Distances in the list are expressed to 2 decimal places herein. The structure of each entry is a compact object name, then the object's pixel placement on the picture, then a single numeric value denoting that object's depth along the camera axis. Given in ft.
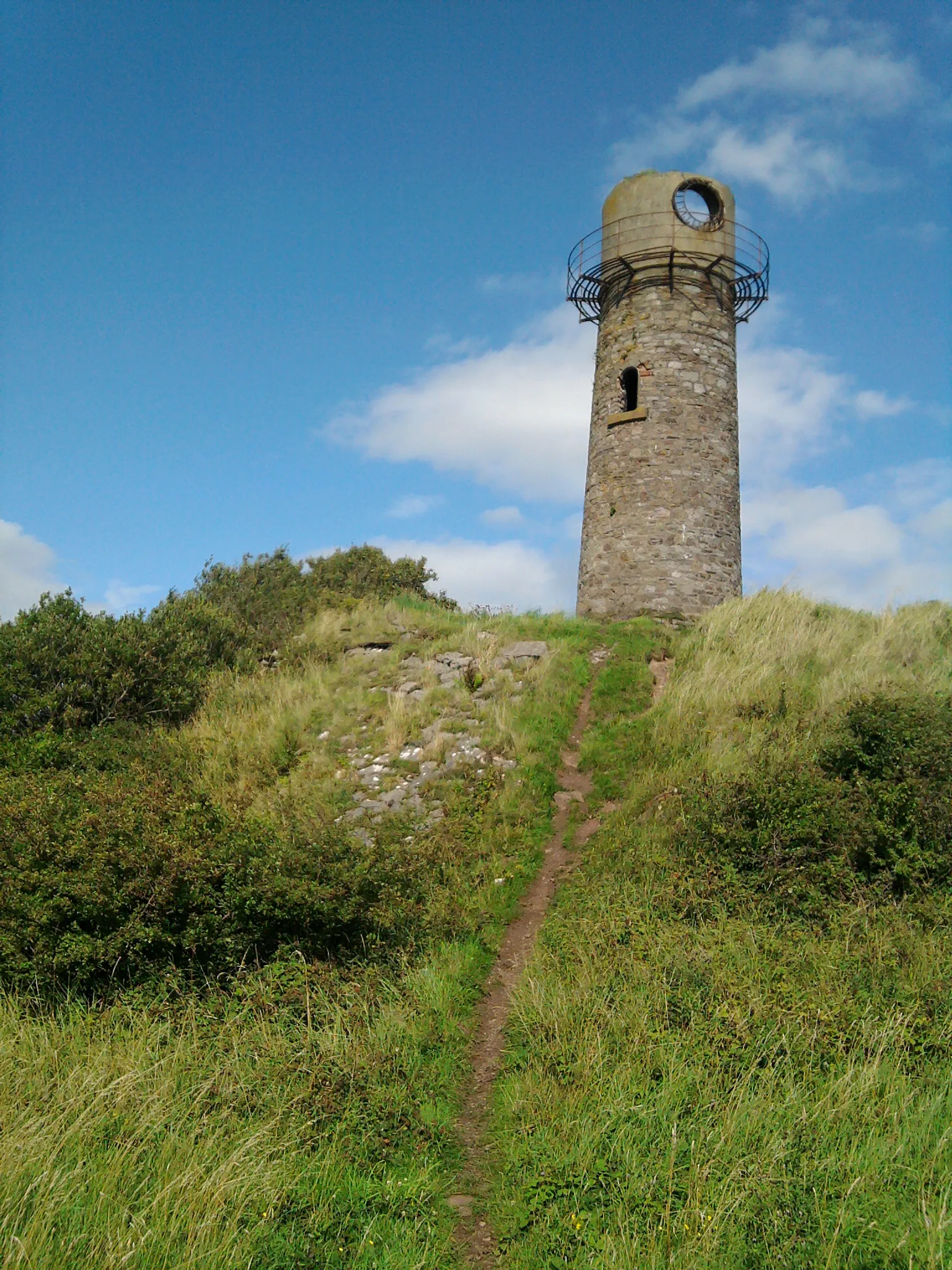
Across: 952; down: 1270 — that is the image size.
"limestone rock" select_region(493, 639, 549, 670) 50.90
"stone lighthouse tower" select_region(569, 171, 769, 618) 64.03
